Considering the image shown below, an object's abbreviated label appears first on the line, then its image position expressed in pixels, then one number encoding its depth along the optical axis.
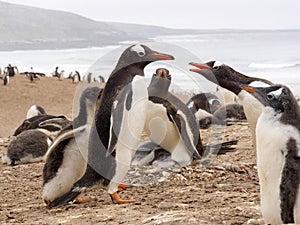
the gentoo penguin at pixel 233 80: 8.75
